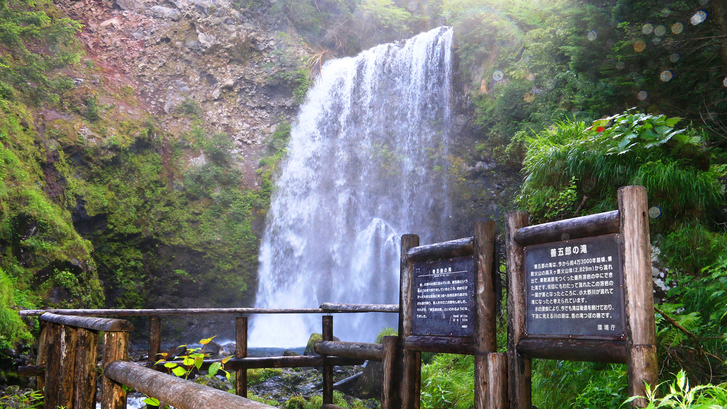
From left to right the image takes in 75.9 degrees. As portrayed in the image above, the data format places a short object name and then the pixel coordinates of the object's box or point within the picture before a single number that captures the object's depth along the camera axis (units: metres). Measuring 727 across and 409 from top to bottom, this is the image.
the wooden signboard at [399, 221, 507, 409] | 2.85
